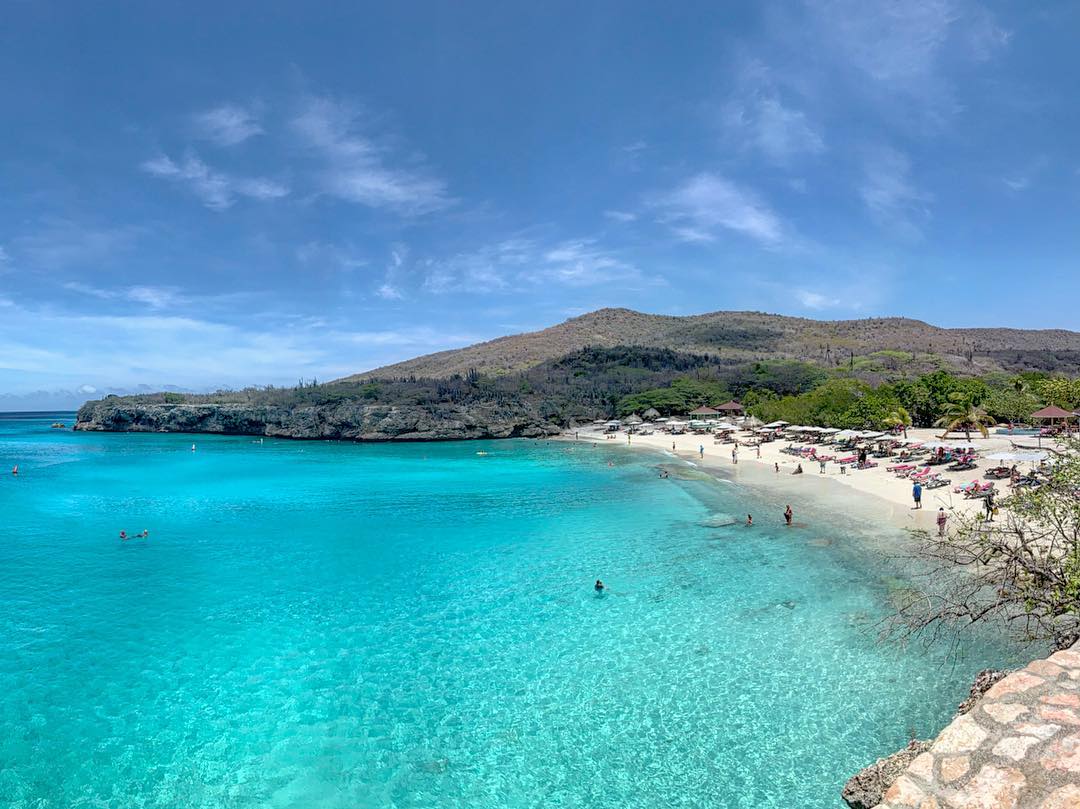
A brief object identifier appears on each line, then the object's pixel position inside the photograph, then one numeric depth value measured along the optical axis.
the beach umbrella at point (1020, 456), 30.15
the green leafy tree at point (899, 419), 51.41
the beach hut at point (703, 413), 84.25
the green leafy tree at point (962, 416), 47.09
